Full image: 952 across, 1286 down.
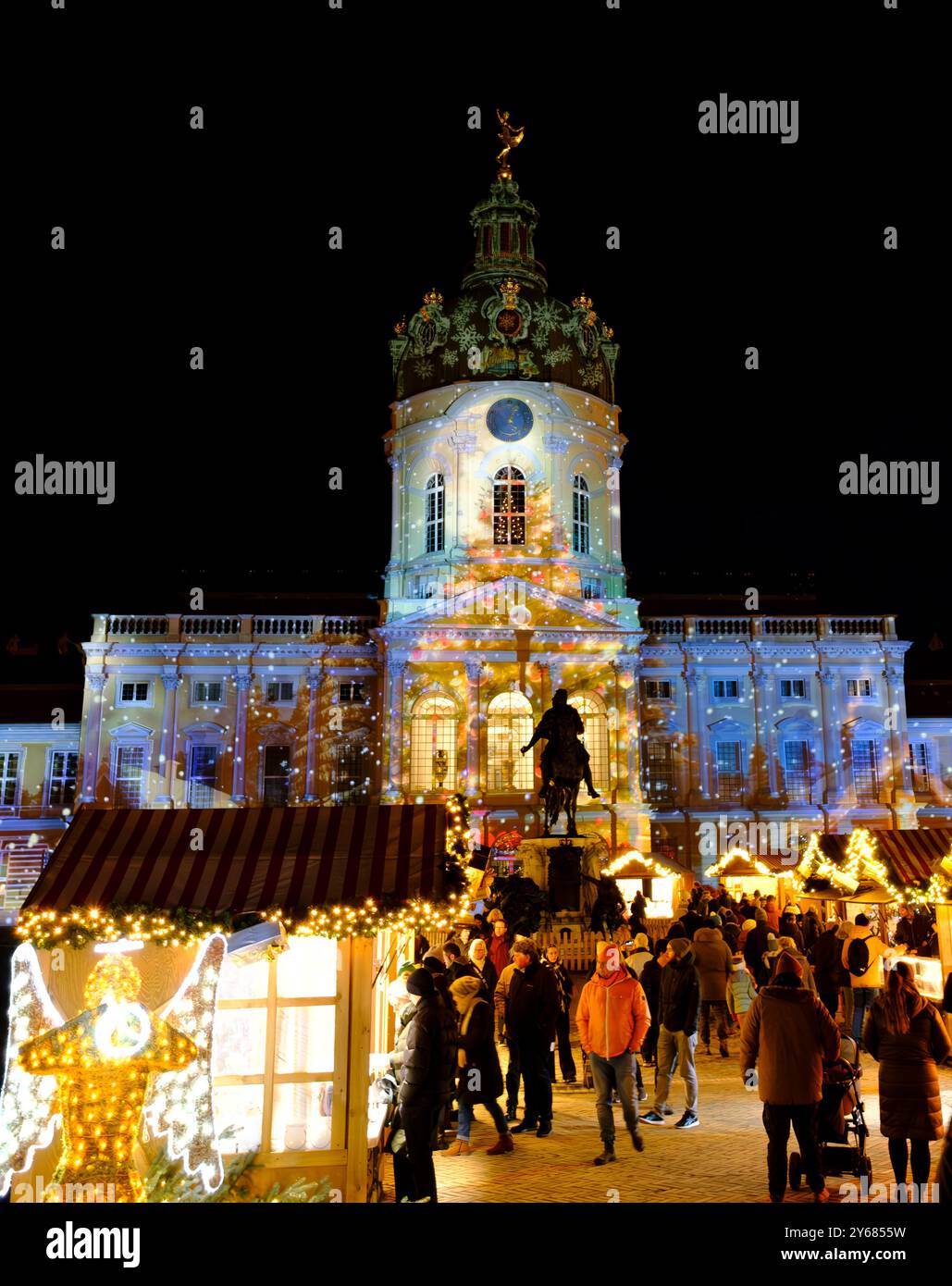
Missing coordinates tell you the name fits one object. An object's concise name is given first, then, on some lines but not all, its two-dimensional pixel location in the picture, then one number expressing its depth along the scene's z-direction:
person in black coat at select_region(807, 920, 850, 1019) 14.62
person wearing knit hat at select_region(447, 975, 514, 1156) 10.47
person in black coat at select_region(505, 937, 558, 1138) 11.35
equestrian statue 23.22
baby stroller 8.95
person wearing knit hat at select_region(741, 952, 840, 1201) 8.44
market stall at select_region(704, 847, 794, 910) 28.08
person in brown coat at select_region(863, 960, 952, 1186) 8.36
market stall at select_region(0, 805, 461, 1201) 8.24
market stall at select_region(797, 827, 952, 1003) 14.75
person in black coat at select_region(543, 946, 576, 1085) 13.86
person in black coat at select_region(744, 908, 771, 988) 17.38
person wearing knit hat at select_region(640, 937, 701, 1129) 11.45
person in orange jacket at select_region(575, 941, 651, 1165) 10.36
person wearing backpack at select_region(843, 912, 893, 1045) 14.34
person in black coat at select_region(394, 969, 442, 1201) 8.38
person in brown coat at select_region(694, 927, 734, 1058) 14.34
